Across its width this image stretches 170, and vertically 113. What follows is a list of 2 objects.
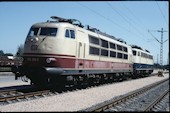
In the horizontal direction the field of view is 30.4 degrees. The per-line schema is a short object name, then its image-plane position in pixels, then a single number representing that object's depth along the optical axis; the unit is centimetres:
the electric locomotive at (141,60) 3432
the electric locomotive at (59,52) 1530
